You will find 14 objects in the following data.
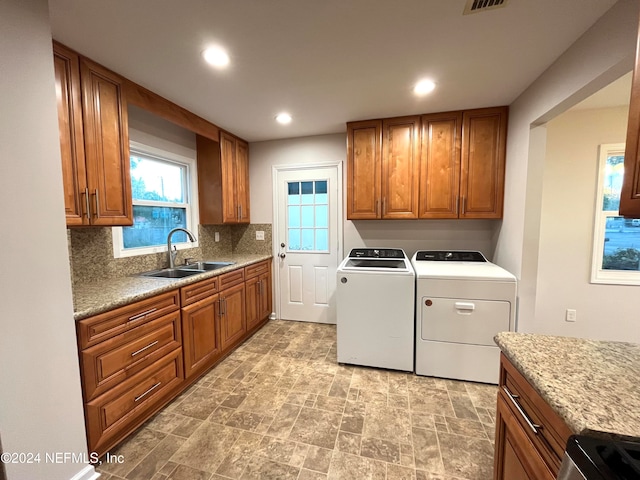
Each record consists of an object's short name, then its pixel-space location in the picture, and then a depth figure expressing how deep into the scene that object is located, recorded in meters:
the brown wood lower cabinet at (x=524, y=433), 0.75
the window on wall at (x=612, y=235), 2.50
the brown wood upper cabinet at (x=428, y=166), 2.56
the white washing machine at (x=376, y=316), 2.30
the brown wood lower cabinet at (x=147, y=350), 1.43
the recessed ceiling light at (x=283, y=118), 2.62
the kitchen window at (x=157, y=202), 2.38
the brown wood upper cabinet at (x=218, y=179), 3.01
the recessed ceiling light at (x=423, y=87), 2.03
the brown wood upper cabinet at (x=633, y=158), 0.87
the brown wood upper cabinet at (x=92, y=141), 1.55
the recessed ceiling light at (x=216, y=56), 1.61
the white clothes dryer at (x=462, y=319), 2.12
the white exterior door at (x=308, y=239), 3.34
